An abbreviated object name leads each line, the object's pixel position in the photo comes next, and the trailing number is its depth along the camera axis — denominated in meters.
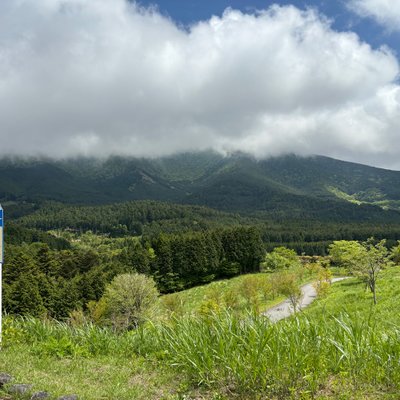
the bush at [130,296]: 43.12
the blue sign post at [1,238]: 8.23
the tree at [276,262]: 84.31
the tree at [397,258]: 59.75
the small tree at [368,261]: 24.98
